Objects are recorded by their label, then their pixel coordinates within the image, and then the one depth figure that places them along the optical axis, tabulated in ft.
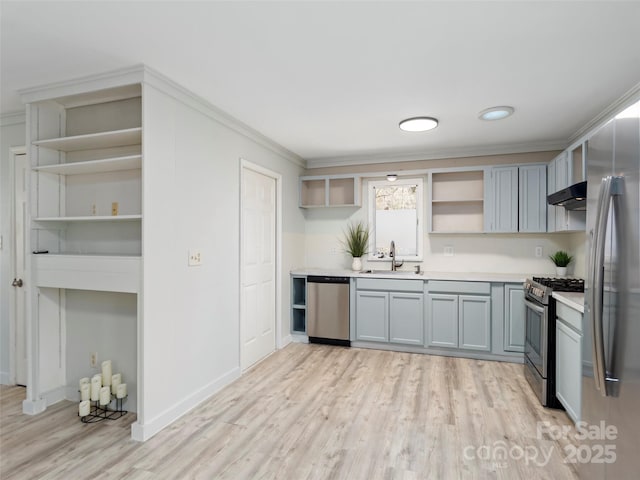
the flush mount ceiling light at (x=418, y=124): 10.89
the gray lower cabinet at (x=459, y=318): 12.95
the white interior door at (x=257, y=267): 12.18
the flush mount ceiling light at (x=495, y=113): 10.05
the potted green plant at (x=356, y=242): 15.67
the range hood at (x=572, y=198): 8.71
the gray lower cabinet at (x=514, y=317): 12.49
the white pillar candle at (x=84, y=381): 8.92
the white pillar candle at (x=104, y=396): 8.66
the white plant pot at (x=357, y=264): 15.56
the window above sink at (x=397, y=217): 15.61
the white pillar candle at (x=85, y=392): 8.79
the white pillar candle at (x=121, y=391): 8.81
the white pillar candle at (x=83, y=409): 8.65
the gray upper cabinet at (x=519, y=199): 13.28
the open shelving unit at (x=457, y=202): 14.76
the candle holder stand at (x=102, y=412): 8.78
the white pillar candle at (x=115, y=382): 8.87
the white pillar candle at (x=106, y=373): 8.92
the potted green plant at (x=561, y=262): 13.10
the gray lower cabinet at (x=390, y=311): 13.75
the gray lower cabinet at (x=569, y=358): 7.82
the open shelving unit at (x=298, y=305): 15.47
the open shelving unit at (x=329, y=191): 16.03
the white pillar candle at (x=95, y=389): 8.75
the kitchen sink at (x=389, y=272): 14.94
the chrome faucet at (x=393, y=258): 15.39
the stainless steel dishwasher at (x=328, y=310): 14.62
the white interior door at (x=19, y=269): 10.84
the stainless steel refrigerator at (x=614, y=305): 4.63
